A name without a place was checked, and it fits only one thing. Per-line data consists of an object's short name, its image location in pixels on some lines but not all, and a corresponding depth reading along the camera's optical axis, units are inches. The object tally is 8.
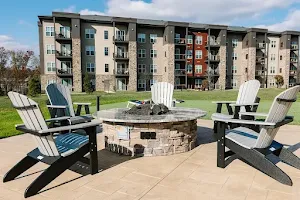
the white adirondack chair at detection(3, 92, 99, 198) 94.3
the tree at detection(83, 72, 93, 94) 956.4
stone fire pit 143.1
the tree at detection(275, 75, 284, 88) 1408.7
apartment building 1084.5
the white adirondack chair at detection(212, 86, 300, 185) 101.0
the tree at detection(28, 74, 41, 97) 782.5
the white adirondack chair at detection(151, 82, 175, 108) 226.7
